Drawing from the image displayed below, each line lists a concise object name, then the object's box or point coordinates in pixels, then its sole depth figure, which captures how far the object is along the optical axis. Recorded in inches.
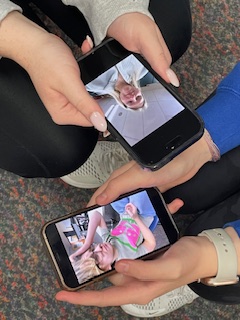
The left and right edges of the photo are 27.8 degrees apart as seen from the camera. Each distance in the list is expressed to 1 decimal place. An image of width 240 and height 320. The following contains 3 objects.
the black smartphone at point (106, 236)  28.5
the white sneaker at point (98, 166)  37.5
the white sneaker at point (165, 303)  36.1
